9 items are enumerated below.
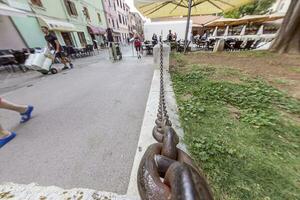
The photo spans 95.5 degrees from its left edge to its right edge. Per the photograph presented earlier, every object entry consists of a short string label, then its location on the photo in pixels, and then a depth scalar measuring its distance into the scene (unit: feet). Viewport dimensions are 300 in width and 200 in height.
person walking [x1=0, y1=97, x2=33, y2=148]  7.14
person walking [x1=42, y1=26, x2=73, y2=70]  21.78
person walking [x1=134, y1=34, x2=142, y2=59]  32.54
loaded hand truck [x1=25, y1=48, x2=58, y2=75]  18.80
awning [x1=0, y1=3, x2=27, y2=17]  22.42
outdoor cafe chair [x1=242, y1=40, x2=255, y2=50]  32.90
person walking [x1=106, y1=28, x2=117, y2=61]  28.08
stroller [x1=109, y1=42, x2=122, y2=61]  28.43
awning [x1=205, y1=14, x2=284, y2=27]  40.98
